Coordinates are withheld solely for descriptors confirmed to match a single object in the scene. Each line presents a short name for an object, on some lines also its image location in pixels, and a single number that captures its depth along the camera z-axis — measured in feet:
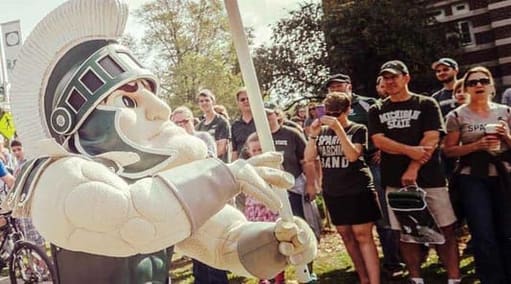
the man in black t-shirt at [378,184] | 14.49
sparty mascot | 4.75
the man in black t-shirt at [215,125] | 16.69
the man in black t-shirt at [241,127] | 15.74
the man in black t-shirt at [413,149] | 11.91
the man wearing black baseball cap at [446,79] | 14.97
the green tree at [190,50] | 75.10
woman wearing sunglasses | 11.81
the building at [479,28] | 57.00
